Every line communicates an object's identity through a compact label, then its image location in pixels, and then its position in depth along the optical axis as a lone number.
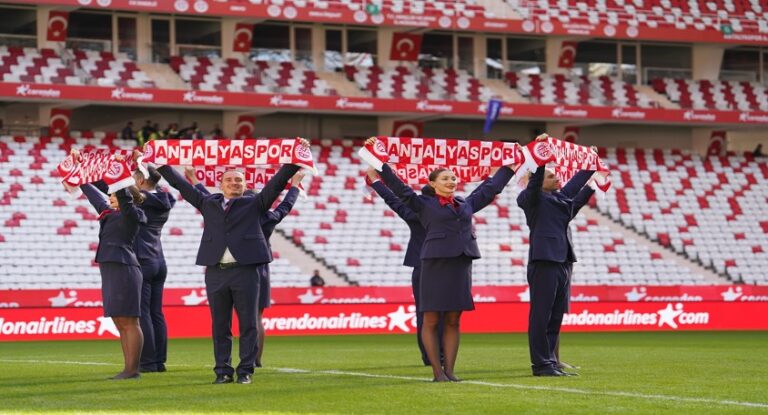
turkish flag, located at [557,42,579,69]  45.47
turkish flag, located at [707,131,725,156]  47.00
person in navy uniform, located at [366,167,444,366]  13.91
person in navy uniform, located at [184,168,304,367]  13.69
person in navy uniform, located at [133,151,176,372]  14.61
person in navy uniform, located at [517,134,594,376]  14.16
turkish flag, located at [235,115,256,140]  41.56
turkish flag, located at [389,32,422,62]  43.53
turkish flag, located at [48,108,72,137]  39.56
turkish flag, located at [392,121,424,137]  43.41
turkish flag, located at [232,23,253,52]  41.53
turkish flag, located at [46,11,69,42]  39.22
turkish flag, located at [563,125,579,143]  45.81
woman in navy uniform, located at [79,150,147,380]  13.87
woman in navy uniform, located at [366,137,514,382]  13.24
